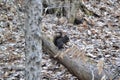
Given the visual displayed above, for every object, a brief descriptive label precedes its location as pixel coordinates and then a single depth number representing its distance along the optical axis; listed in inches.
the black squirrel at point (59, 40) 445.4
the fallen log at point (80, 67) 343.6
